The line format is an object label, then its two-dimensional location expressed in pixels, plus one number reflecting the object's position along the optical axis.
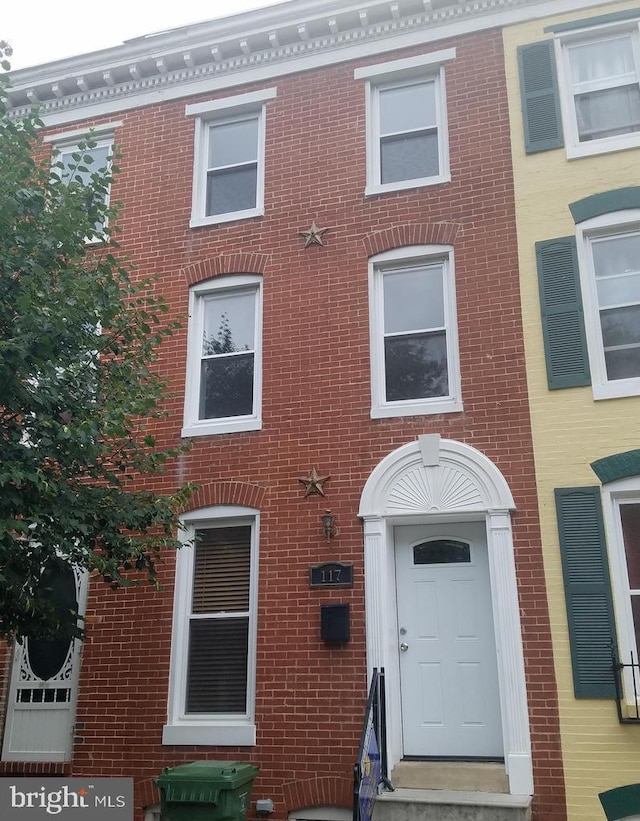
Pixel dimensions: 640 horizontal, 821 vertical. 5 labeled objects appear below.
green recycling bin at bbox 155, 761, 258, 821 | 6.55
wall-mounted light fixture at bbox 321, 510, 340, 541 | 8.23
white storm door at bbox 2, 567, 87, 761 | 8.50
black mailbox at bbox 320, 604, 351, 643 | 7.86
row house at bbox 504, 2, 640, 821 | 7.07
